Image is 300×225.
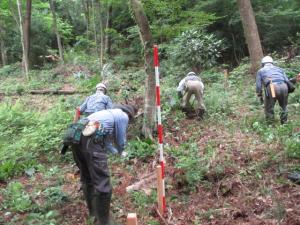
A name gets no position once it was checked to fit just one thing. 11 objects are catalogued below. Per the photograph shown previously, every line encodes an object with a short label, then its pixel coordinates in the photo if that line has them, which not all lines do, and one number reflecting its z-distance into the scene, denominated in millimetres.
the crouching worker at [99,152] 3684
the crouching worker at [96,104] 5329
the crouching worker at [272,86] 6124
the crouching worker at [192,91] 7195
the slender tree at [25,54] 15061
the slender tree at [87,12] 20104
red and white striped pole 3931
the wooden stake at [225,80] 9849
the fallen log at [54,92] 11421
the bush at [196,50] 10943
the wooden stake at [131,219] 2337
